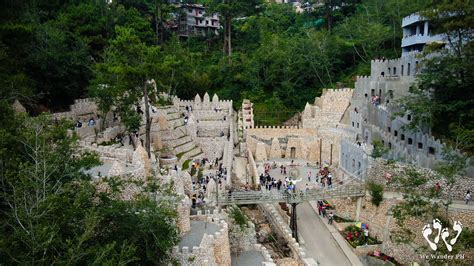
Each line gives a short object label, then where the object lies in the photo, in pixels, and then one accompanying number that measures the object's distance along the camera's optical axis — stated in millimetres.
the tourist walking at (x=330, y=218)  28323
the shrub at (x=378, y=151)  28875
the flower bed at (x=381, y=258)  24625
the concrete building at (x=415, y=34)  38925
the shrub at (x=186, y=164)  32412
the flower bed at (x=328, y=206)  30047
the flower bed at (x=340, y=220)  28667
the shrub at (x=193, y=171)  31031
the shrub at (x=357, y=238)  26141
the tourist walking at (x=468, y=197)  24469
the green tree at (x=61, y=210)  13609
